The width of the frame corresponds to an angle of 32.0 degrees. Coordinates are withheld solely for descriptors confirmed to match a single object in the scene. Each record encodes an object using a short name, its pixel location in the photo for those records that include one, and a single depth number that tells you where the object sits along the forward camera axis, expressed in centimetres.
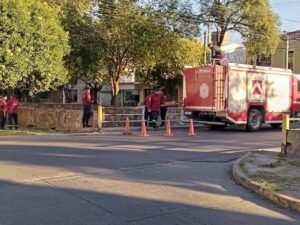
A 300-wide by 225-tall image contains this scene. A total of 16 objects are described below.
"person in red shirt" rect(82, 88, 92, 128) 2335
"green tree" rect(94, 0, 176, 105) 2926
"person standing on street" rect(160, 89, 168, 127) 2459
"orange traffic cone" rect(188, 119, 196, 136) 1980
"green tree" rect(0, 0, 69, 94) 2189
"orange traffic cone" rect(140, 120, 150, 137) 1905
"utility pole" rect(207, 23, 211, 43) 3517
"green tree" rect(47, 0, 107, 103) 2903
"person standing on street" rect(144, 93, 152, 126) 2392
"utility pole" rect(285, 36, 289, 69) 4448
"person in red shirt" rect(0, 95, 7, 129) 2602
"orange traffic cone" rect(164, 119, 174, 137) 1934
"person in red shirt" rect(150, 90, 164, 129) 2377
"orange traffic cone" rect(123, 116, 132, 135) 2069
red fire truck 2150
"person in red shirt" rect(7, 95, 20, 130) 2492
